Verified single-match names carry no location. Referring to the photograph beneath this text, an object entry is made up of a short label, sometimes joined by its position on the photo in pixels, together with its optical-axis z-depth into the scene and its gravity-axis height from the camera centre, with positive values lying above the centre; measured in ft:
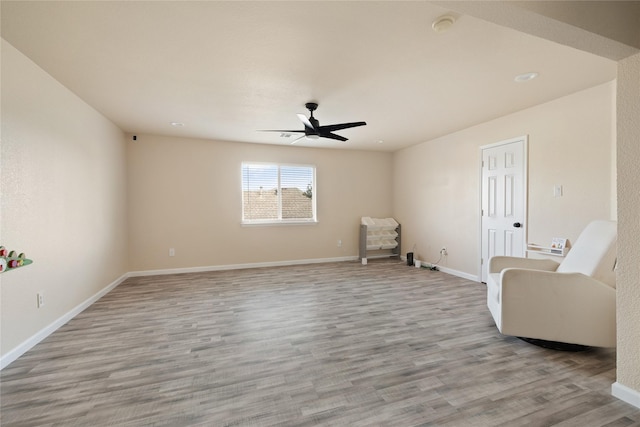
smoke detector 6.05 +4.03
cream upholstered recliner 7.20 -2.45
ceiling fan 10.56 +3.08
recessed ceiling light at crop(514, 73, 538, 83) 8.79 +4.10
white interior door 12.40 +0.35
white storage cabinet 19.60 -2.11
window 18.14 +1.02
